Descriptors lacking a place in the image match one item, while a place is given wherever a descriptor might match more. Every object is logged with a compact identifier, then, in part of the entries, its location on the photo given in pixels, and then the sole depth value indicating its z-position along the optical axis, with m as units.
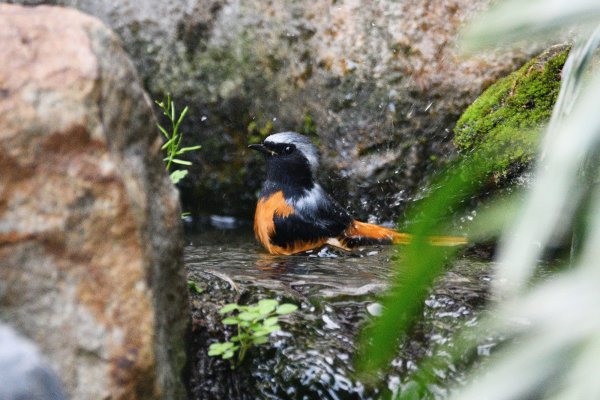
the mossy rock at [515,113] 9.85
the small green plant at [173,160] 7.72
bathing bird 11.85
